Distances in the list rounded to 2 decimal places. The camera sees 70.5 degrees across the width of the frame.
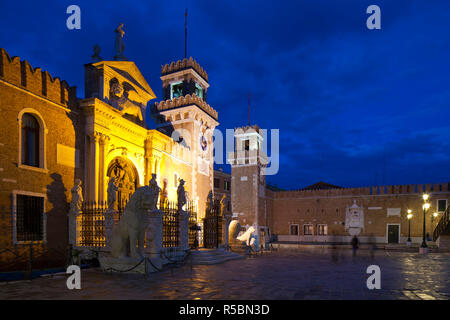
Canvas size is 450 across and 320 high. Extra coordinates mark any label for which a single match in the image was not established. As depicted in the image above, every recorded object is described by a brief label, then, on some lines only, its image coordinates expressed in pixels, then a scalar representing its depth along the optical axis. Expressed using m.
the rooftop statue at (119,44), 18.01
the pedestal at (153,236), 11.68
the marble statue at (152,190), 10.24
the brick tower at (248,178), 36.00
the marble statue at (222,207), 17.56
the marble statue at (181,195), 14.26
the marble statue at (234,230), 20.56
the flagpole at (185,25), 27.12
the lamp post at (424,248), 21.95
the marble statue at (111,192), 12.15
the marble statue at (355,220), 35.19
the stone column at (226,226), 17.64
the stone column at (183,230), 14.00
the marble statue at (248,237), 19.60
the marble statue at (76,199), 12.98
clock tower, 24.30
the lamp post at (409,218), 28.24
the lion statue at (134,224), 10.20
